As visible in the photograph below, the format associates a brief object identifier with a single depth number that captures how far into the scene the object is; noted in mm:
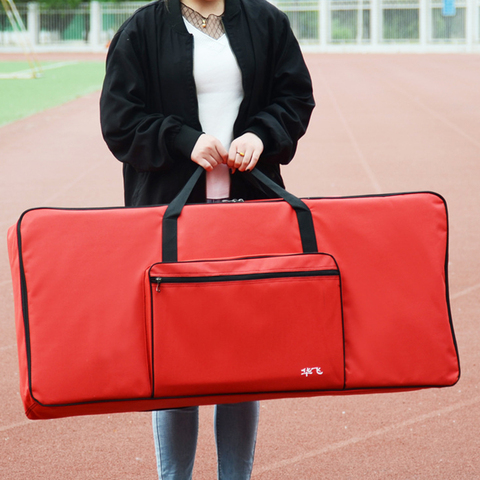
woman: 3510
